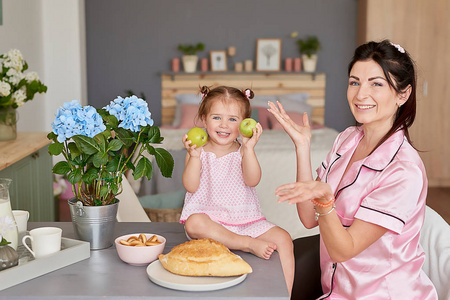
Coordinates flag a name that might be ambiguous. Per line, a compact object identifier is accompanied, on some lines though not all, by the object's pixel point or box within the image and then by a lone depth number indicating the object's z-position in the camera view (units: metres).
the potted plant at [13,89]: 2.79
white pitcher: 1.31
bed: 3.23
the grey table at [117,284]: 1.21
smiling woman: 1.46
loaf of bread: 1.28
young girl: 1.66
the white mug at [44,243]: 1.37
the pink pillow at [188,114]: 5.58
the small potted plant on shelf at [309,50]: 6.14
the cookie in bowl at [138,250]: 1.38
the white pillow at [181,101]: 5.91
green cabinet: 2.71
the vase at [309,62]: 6.18
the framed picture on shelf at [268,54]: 6.25
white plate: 1.23
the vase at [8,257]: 1.26
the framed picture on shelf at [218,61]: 6.25
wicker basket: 3.32
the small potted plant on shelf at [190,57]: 6.12
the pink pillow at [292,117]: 5.53
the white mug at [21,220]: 1.53
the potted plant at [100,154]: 1.37
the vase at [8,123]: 2.85
